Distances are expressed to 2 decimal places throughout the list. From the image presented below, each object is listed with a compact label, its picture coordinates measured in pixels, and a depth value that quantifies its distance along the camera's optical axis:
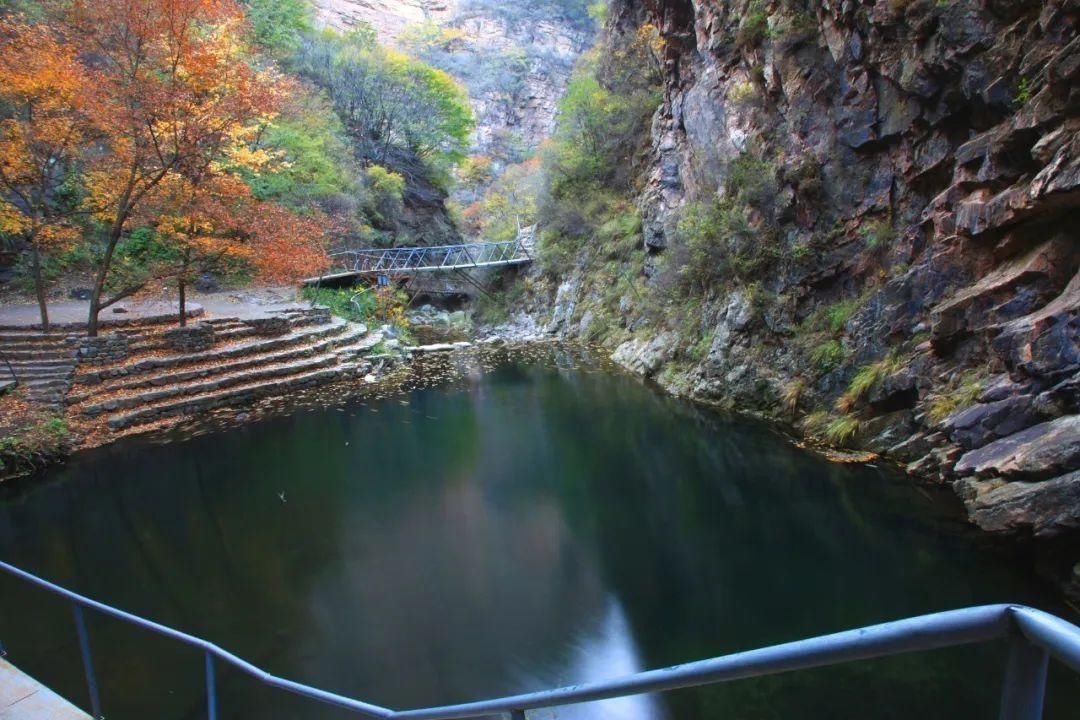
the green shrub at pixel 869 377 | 9.24
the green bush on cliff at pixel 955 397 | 7.56
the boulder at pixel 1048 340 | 6.01
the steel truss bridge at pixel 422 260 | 26.72
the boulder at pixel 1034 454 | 5.32
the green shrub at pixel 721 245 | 12.85
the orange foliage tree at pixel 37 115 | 11.49
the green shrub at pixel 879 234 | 10.44
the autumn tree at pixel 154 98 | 12.19
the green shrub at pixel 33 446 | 9.66
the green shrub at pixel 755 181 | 12.66
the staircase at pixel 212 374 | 12.30
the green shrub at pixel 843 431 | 9.50
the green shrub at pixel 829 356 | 10.54
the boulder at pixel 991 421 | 6.30
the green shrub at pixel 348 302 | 22.78
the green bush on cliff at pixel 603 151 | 23.48
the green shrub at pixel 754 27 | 14.07
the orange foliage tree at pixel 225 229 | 13.77
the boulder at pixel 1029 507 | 5.14
